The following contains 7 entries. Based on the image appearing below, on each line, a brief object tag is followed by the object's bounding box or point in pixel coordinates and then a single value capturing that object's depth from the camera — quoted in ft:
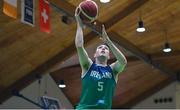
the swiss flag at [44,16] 35.88
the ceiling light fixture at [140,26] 47.86
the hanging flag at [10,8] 31.20
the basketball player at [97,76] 17.24
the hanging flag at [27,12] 33.56
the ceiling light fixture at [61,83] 66.02
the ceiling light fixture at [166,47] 58.04
